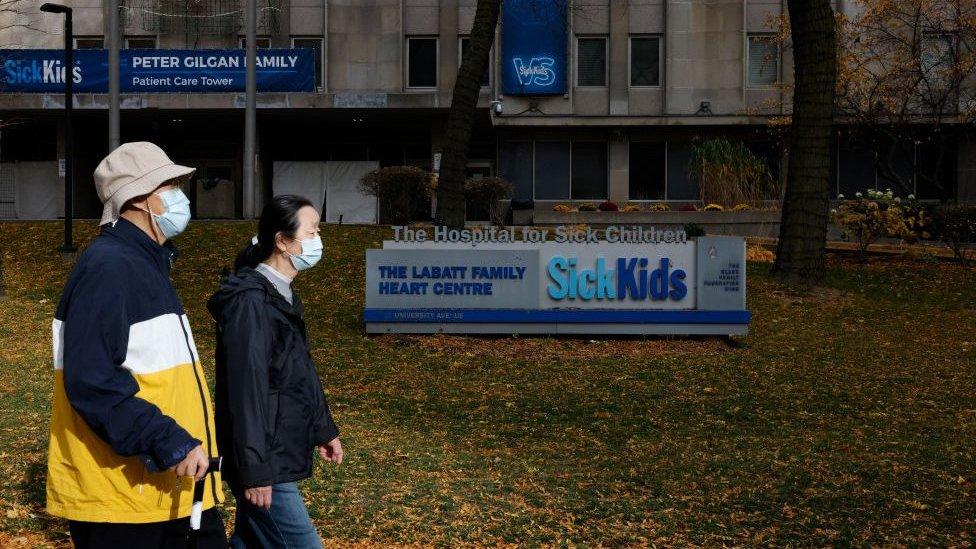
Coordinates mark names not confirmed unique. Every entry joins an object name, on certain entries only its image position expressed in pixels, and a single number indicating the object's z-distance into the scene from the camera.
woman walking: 3.91
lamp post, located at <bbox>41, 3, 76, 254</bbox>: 19.02
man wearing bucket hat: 3.31
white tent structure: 38.00
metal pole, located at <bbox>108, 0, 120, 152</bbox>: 26.51
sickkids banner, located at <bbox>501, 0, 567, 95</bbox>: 35.69
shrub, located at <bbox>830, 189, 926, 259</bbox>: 20.47
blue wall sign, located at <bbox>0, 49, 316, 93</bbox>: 33.38
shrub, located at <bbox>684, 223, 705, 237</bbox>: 16.97
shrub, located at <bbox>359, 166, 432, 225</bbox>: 23.38
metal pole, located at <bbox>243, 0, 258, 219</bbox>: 28.32
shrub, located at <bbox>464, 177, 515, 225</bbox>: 27.50
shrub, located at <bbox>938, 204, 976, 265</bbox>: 20.36
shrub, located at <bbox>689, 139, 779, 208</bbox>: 30.41
